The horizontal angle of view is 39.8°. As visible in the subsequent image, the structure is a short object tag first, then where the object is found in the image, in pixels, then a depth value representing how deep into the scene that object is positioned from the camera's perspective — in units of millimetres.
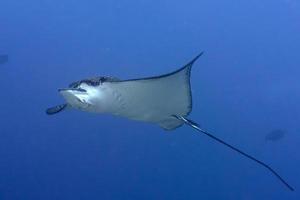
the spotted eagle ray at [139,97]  2604
